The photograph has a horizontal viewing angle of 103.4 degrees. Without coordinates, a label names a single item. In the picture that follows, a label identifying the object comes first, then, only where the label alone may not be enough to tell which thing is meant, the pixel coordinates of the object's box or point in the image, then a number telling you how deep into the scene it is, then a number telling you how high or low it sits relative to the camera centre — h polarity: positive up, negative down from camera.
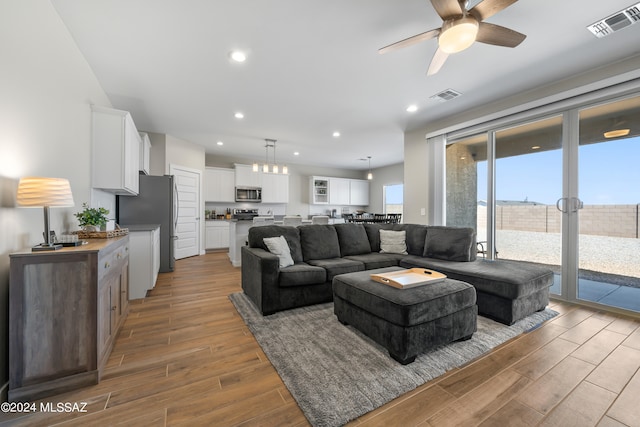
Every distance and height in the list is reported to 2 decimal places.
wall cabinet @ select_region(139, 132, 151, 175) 4.37 +1.07
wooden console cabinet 1.45 -0.66
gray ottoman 1.82 -0.79
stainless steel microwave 7.39 +0.55
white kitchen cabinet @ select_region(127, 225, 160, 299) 3.19 -0.63
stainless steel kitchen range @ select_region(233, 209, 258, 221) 7.39 +0.05
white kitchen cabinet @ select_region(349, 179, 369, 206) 9.19 +0.77
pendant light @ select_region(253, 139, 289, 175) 5.69 +1.60
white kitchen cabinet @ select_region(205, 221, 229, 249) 6.73 -0.59
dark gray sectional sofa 2.53 -0.62
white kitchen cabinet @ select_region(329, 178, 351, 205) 8.74 +0.78
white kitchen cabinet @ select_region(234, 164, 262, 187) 7.18 +1.05
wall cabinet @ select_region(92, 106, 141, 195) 2.98 +0.77
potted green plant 2.35 -0.08
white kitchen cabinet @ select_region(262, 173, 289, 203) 7.61 +0.76
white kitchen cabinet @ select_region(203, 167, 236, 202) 6.88 +0.77
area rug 1.46 -1.08
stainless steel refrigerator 4.17 +0.10
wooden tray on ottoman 2.06 -0.57
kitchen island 5.15 -0.46
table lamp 1.52 +0.10
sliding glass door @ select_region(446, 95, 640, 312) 2.83 +0.20
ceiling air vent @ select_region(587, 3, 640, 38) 2.02 +1.62
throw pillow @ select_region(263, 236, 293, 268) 2.94 -0.43
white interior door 5.66 +0.03
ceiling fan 1.71 +1.37
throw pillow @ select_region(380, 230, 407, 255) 3.88 -0.45
